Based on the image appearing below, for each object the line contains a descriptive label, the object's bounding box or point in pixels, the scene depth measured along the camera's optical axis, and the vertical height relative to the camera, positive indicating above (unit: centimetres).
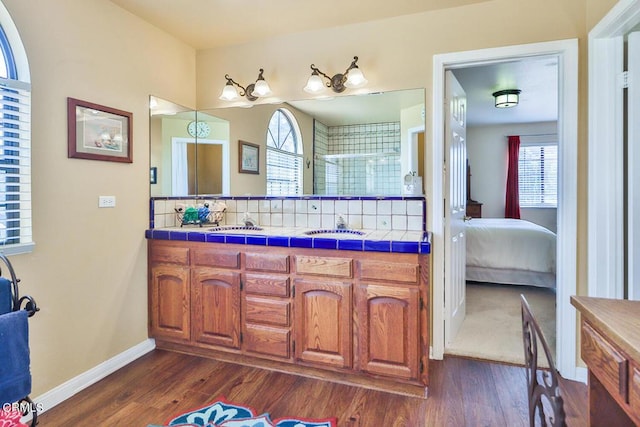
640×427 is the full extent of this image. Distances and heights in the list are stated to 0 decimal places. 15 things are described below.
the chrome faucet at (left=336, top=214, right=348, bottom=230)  263 -10
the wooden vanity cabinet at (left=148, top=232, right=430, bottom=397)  198 -62
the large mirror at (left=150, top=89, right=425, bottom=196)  252 +52
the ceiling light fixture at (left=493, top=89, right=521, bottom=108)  429 +139
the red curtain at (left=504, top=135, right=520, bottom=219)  653 +50
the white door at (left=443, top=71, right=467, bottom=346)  247 +4
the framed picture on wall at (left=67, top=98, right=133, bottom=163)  206 +49
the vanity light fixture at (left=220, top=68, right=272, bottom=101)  279 +97
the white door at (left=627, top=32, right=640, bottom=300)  182 +25
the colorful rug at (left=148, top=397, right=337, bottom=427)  176 -107
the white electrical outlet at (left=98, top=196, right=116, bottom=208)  224 +5
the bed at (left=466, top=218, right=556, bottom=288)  396 -52
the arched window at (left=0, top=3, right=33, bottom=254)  173 +34
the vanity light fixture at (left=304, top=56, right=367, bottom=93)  250 +95
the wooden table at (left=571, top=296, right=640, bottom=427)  78 -36
